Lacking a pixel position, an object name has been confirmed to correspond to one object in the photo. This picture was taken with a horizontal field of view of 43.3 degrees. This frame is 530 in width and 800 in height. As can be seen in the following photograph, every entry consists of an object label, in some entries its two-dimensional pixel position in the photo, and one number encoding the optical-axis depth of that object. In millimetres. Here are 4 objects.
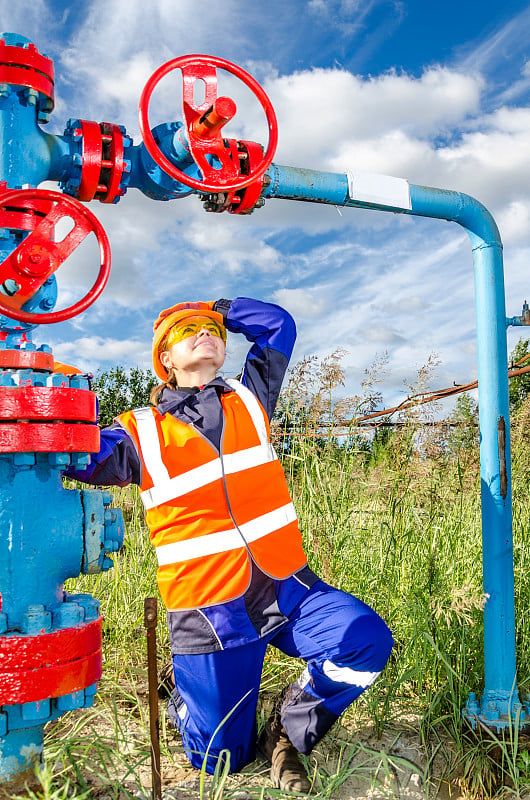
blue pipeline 2219
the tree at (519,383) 9695
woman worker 2021
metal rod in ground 1430
